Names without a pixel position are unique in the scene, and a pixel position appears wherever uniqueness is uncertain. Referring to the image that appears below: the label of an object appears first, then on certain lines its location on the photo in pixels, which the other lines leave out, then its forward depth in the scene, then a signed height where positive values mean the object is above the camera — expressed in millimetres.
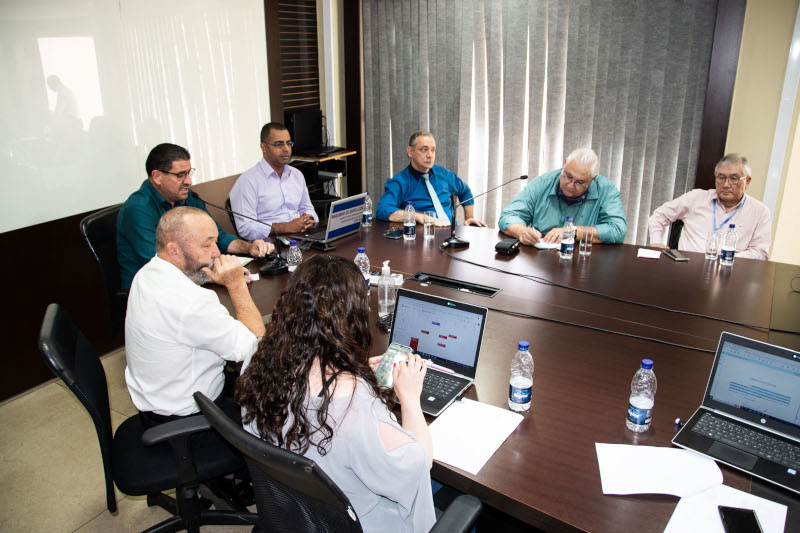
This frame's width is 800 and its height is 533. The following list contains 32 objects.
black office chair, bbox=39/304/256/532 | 1712 -1131
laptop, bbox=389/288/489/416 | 1788 -767
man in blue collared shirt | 3945 -630
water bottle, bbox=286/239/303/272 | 2887 -780
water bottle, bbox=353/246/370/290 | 2777 -785
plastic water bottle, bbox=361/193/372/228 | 3717 -752
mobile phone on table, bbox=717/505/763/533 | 1245 -908
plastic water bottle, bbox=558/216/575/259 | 3010 -754
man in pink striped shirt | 3277 -695
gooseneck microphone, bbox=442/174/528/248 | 3252 -806
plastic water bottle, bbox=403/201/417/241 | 3420 -757
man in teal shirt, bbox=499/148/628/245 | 3260 -652
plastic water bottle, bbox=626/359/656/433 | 1572 -844
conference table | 1379 -878
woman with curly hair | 1251 -668
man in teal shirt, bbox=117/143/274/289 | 2832 -533
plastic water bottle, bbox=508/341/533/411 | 1666 -828
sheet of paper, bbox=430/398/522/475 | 1501 -904
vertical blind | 4234 +65
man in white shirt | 1827 -723
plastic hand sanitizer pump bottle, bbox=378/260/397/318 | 2371 -816
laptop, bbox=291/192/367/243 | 3250 -704
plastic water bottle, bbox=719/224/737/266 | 2887 -767
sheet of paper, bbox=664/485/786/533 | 1271 -921
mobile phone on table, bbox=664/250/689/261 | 3012 -825
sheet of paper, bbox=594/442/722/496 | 1386 -912
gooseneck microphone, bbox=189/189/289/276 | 2846 -823
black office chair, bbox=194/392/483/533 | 1091 -816
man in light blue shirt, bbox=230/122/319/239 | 3623 -605
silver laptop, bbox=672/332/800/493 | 1487 -854
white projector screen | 3084 +23
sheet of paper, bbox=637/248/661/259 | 3072 -829
